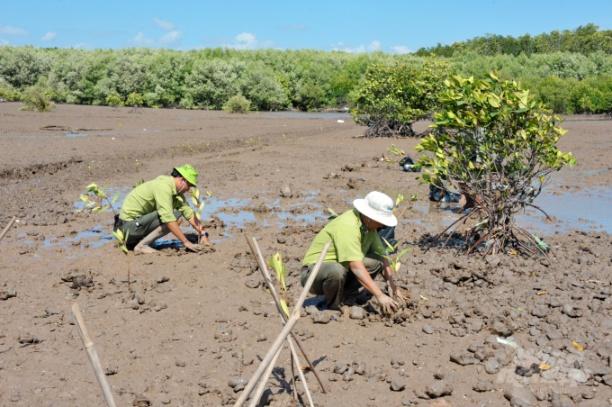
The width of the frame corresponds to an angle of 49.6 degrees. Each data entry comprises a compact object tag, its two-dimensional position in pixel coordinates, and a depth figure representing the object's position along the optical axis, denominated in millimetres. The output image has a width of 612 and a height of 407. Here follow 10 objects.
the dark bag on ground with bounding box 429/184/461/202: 10992
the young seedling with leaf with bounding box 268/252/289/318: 4031
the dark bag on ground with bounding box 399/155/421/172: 14295
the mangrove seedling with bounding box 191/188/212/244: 7783
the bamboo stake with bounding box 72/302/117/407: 2607
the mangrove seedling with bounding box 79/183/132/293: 6920
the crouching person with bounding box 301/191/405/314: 5223
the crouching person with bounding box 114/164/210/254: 7520
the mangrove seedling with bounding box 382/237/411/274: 5698
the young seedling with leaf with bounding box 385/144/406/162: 16022
